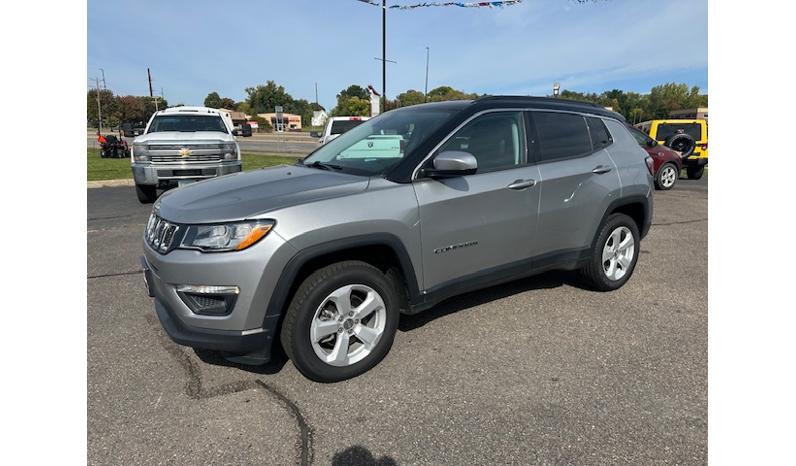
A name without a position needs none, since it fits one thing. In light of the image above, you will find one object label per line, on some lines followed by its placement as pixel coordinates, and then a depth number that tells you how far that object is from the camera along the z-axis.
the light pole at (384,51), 19.47
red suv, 11.76
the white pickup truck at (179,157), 8.48
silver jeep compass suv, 2.53
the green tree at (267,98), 107.25
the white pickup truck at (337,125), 13.45
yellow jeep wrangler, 14.15
